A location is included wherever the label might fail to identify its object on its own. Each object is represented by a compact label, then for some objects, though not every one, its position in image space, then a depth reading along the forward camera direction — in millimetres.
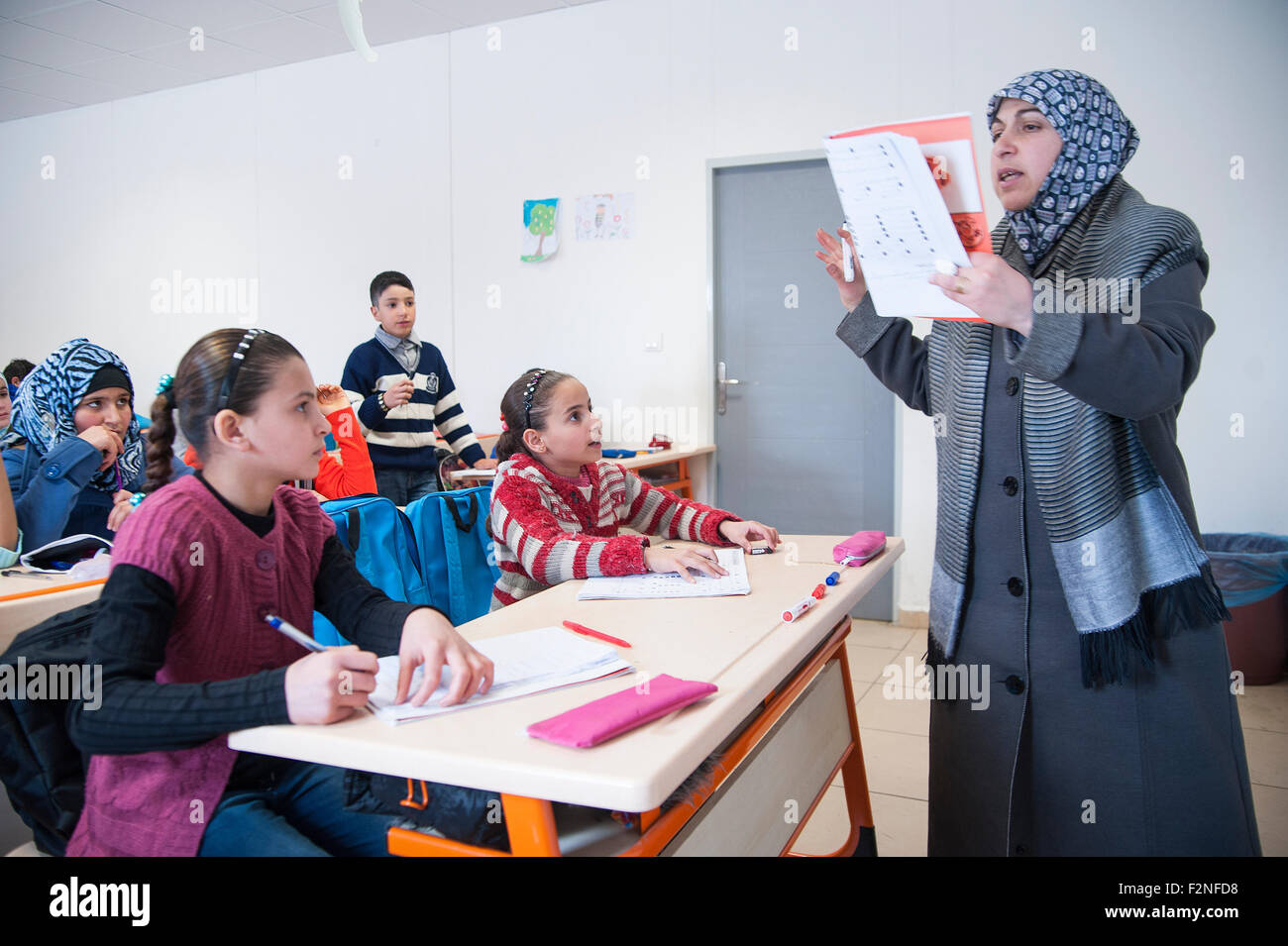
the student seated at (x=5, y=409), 3177
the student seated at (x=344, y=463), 3012
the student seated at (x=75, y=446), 2219
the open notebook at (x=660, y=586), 1516
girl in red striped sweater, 1672
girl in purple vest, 968
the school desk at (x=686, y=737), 854
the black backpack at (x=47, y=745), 1137
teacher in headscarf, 1200
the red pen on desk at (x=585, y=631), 1242
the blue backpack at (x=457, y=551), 2049
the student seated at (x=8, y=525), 2062
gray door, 4141
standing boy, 3609
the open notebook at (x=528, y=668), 1015
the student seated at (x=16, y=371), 4977
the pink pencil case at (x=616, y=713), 885
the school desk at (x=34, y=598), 1515
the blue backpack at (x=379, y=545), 1855
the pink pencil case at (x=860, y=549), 1730
